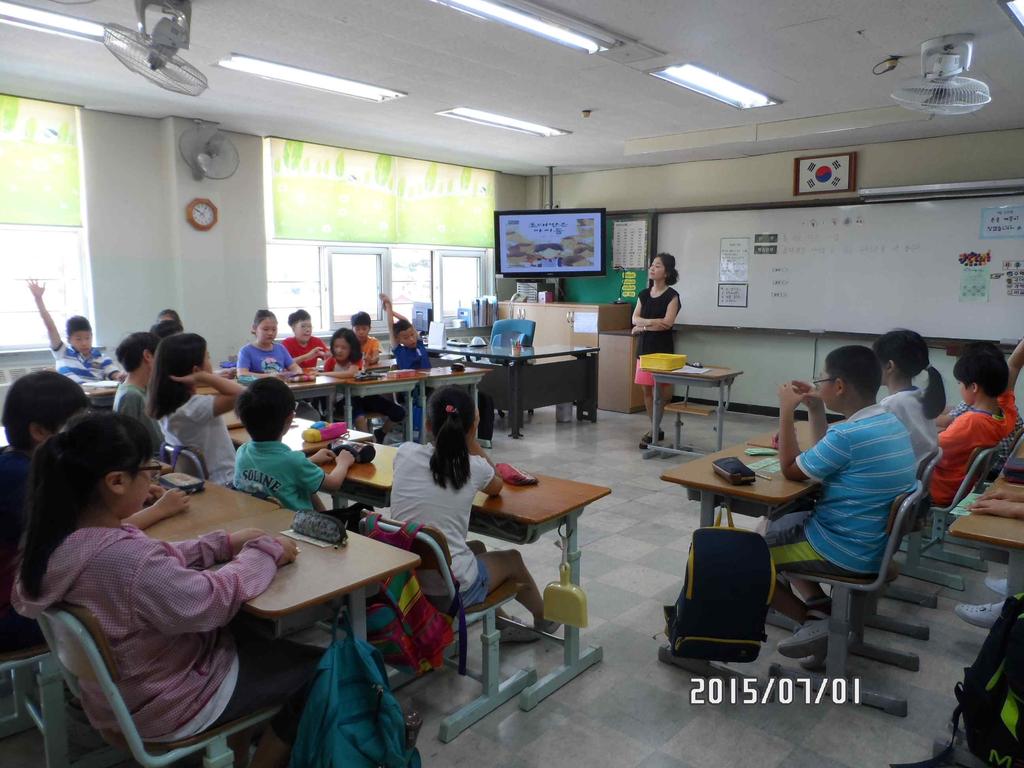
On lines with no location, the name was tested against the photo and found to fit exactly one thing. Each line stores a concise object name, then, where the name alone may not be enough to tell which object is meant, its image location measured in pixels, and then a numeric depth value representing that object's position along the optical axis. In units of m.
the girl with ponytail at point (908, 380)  3.04
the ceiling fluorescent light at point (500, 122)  5.82
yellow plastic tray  5.73
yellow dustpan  2.37
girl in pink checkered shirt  1.41
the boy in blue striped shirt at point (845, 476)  2.40
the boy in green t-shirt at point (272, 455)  2.40
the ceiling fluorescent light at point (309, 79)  4.47
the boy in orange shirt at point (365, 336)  6.04
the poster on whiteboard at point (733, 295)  7.64
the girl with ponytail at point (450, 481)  2.26
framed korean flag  6.84
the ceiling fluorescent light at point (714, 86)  4.64
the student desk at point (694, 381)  5.55
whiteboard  6.21
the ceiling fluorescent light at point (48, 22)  3.59
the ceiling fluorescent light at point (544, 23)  3.48
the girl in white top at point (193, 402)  2.83
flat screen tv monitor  7.95
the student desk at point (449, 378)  5.86
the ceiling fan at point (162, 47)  3.06
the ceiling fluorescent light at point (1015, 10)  3.30
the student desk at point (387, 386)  5.32
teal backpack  1.62
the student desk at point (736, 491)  2.53
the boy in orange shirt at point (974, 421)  3.25
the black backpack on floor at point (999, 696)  1.82
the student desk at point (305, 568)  1.62
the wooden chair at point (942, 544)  3.12
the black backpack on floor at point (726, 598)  2.33
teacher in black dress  6.56
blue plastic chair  7.46
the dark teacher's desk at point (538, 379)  6.57
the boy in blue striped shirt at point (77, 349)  5.22
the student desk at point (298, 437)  3.07
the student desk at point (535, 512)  2.33
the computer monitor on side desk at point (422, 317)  6.91
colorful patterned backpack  1.97
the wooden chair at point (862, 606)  2.37
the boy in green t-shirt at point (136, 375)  2.96
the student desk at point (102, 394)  4.66
